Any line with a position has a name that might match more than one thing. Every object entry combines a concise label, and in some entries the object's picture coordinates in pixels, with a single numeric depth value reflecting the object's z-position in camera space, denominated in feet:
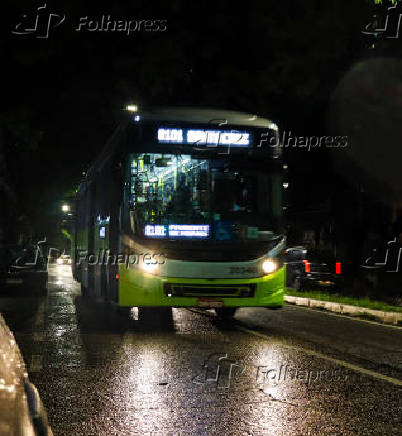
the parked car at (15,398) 10.66
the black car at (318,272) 81.15
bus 41.60
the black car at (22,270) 77.87
